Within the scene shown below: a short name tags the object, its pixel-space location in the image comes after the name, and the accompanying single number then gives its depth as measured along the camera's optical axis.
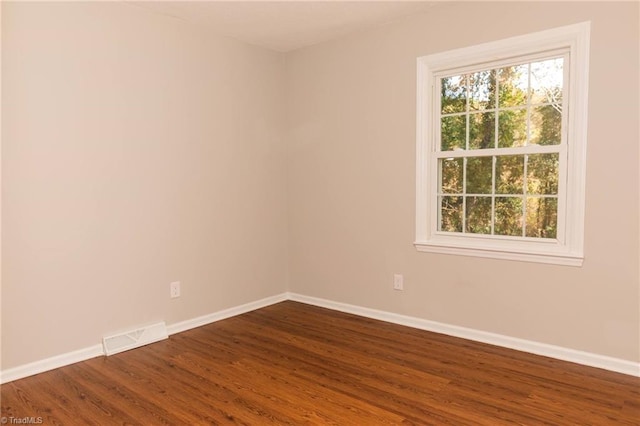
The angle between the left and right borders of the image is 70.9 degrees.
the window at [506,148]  2.89
